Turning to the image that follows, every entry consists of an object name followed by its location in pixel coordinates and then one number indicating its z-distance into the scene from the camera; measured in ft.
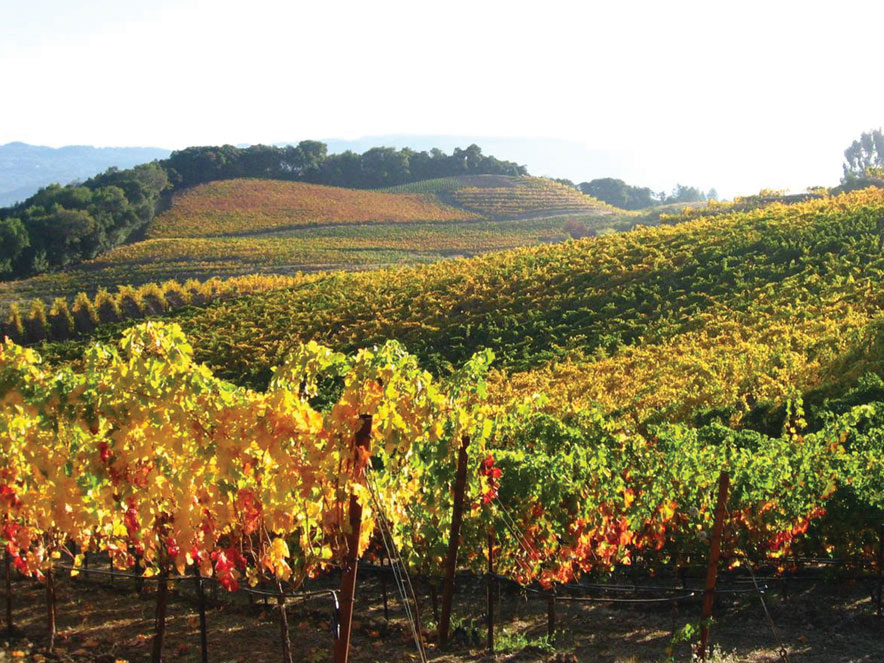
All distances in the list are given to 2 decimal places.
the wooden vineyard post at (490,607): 37.73
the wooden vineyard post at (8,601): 40.81
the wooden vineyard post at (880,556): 39.50
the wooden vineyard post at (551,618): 39.81
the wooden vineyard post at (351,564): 22.66
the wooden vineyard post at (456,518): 31.22
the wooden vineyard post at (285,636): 29.96
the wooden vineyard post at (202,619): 33.14
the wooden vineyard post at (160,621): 30.89
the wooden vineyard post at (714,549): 27.30
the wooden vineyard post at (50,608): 39.29
